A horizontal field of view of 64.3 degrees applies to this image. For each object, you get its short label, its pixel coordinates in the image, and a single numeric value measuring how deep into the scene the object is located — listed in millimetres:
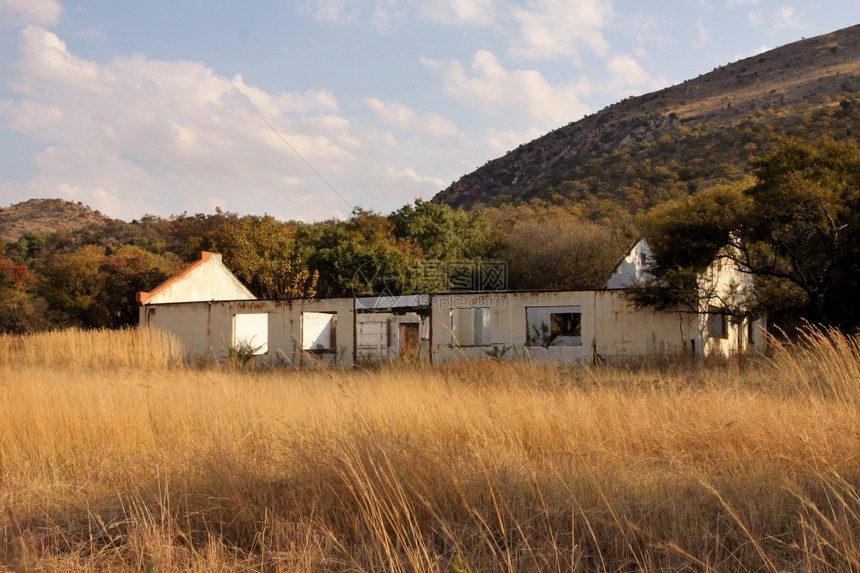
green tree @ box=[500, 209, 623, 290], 35719
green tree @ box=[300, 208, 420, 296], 31625
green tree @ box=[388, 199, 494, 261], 38250
